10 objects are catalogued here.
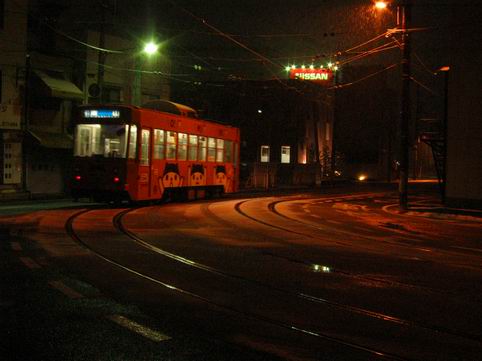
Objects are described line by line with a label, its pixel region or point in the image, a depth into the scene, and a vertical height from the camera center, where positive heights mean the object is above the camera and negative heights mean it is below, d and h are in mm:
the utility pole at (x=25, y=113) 29234 +2805
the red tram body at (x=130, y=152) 21188 +785
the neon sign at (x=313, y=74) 62750 +10669
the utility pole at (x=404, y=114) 24969 +2671
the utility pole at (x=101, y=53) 27700 +5495
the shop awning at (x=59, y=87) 29516 +4218
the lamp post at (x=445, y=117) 26094 +2703
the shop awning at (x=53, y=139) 29688 +1617
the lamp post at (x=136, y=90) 32312 +4513
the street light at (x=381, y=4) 22047 +6348
